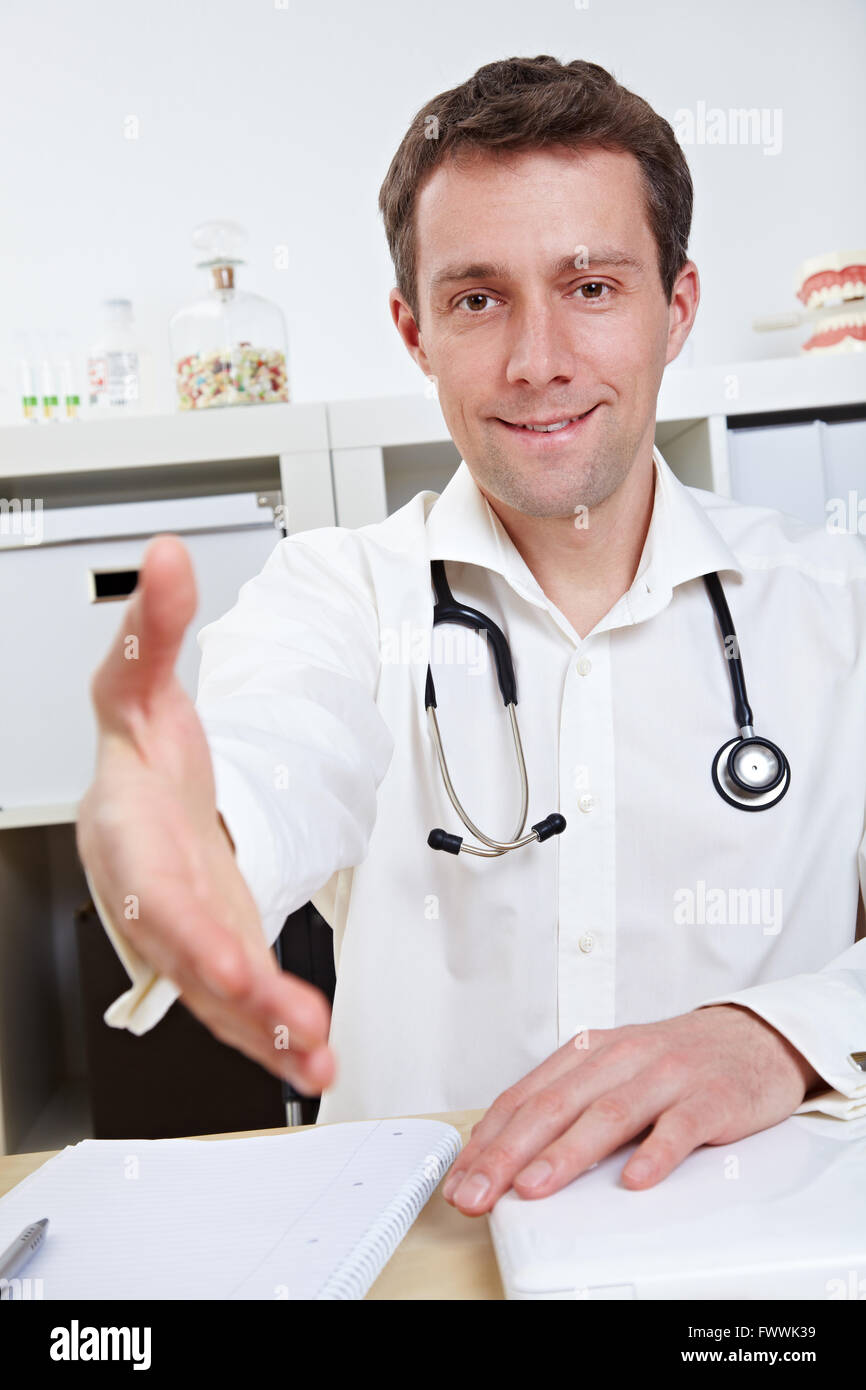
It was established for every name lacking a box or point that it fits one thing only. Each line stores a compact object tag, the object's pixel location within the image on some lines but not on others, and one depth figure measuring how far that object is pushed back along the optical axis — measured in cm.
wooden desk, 49
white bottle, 167
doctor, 96
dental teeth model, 158
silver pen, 49
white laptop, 44
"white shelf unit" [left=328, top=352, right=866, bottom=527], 153
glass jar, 157
